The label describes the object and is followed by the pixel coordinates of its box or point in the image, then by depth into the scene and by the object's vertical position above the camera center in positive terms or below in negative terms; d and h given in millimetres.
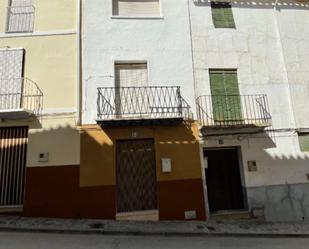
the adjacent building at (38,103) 8797 +2772
